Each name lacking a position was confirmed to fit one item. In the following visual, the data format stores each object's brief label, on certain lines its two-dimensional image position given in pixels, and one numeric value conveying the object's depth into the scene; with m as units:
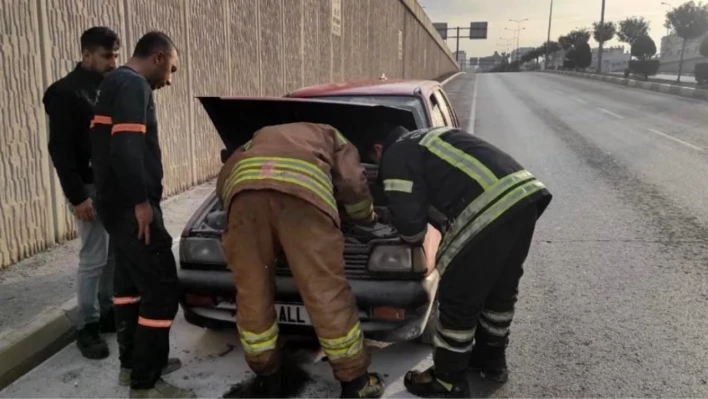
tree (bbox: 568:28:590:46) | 79.28
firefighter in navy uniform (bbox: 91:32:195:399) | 2.84
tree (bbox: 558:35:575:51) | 83.19
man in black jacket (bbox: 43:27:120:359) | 3.41
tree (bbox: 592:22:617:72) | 63.57
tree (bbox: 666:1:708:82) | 38.38
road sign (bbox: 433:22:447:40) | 76.75
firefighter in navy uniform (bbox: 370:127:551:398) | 2.98
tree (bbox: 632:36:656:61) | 48.03
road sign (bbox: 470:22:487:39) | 81.88
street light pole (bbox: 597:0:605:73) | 49.68
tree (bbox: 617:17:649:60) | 61.12
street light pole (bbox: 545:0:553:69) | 86.21
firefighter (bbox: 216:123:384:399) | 2.82
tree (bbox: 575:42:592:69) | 63.06
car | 3.25
